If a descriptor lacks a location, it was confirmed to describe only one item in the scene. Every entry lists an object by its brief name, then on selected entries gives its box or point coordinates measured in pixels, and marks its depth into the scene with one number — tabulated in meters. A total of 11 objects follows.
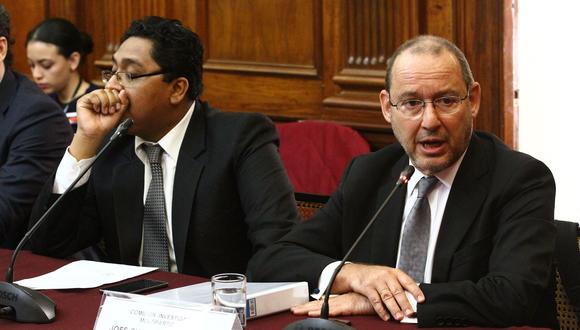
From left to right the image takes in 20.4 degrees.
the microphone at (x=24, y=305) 3.53
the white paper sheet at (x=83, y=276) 3.97
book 3.43
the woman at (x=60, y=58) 8.32
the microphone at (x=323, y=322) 3.09
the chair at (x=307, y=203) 4.92
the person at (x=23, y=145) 5.12
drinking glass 3.34
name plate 3.00
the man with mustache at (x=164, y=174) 4.78
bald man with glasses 3.56
